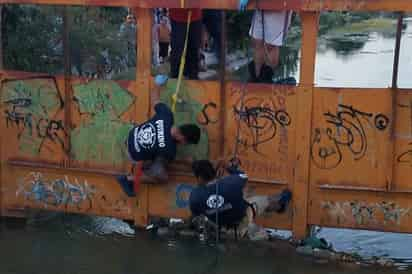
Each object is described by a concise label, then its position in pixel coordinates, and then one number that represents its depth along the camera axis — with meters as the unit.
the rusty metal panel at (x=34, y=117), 7.80
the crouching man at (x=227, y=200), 6.96
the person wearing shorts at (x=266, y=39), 7.07
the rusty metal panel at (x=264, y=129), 7.11
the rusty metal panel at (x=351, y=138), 6.91
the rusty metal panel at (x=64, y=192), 7.79
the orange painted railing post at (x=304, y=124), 6.89
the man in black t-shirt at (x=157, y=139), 7.17
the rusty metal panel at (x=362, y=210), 6.98
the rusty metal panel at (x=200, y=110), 7.29
